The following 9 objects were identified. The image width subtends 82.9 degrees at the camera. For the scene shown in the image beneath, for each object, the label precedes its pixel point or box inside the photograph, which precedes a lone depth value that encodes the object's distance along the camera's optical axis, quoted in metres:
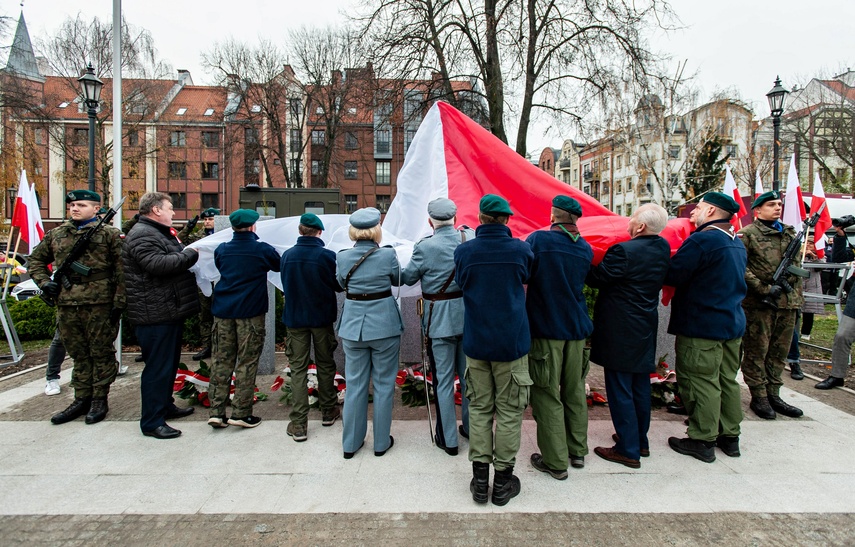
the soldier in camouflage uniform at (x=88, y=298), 4.64
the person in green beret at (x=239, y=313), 4.42
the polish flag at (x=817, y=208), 6.31
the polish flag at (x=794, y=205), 6.18
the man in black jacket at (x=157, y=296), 4.27
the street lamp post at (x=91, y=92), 9.99
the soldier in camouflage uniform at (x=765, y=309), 4.83
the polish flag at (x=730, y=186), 6.65
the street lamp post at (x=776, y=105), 12.29
